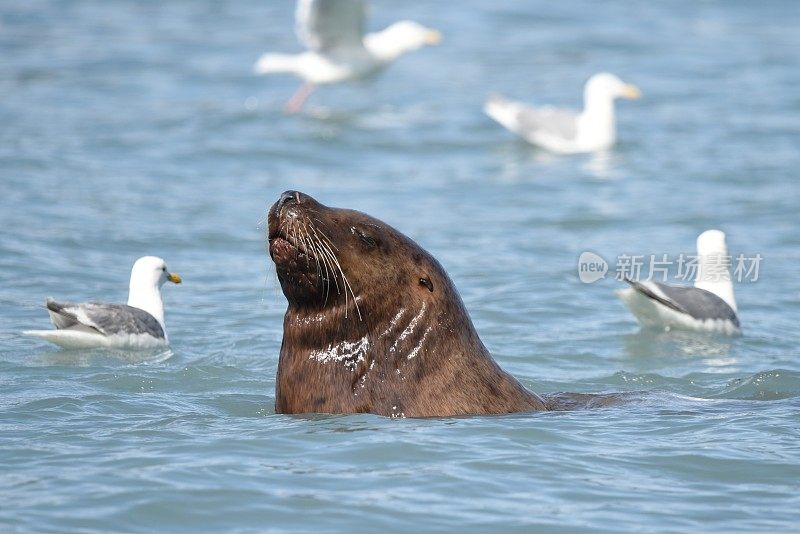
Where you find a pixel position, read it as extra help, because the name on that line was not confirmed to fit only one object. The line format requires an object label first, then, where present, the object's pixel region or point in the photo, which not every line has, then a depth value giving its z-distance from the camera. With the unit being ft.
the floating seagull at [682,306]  61.41
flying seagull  133.59
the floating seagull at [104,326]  54.39
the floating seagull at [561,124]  112.47
